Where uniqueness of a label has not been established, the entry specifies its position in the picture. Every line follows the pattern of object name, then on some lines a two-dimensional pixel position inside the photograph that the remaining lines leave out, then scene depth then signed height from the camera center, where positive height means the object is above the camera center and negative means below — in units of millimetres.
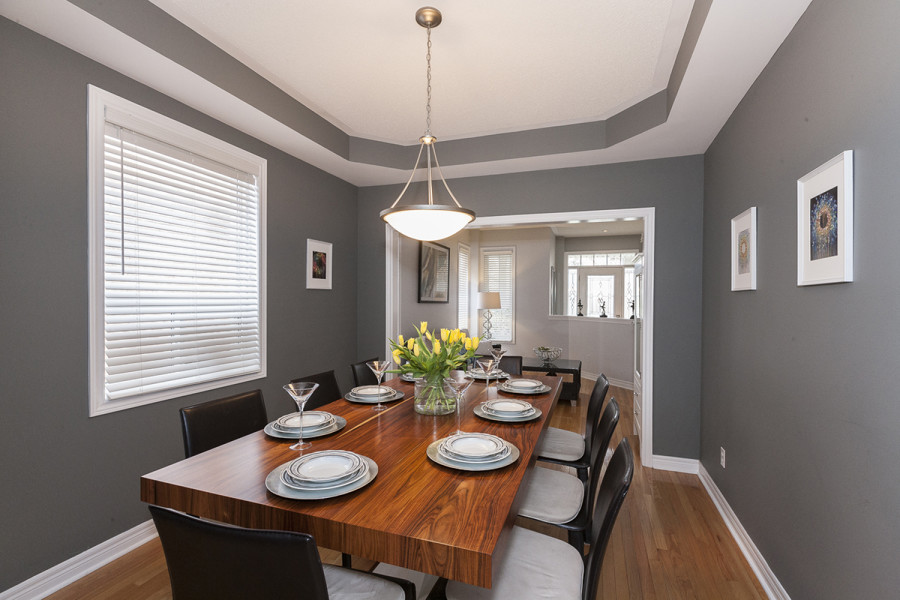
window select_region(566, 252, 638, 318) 8055 +276
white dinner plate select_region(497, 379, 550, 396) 2350 -523
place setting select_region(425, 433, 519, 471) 1343 -522
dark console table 5184 -910
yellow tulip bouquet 1817 -283
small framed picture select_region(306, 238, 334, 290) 3510 +266
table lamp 6801 -72
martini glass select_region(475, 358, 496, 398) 2219 -367
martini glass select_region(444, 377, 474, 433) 1921 -417
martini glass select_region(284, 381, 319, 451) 1524 -353
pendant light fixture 2072 +408
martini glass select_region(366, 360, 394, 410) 2046 -347
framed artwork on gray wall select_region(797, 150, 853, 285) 1328 +261
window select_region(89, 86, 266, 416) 2066 +210
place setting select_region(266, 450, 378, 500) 1146 -520
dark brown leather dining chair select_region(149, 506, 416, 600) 816 -538
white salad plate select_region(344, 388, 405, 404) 2168 -534
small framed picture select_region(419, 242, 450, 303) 5066 +308
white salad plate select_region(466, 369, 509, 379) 2677 -499
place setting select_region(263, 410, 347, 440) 1626 -524
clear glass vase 1911 -465
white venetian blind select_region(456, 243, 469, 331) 6699 +153
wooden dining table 951 -548
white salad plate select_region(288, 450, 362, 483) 1189 -513
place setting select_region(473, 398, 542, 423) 1856 -522
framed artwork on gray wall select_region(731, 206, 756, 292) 2170 +256
